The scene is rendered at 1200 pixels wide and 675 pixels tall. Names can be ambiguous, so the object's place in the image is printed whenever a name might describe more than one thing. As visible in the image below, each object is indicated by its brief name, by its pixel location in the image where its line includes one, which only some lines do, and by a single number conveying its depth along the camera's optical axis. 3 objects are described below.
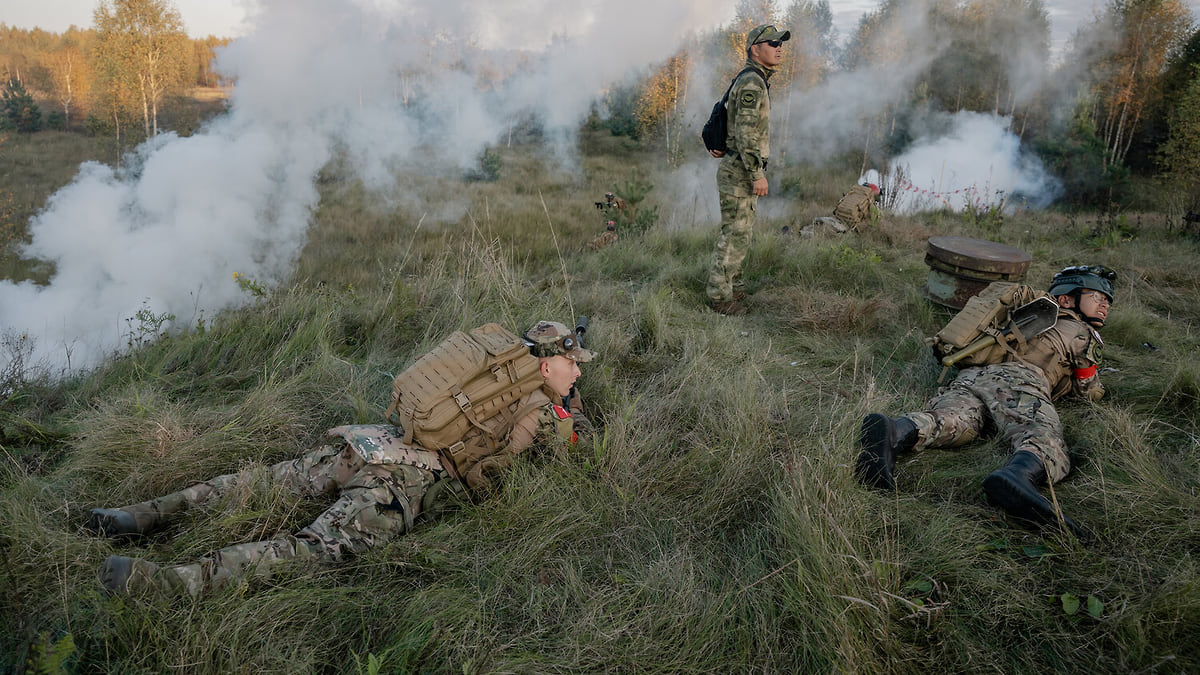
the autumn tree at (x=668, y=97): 17.86
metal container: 4.85
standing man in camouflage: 5.10
